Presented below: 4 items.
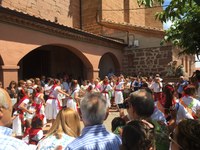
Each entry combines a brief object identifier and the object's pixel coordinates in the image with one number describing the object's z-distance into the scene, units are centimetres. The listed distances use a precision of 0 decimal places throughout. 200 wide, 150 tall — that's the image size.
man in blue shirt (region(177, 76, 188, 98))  628
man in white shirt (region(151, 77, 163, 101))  764
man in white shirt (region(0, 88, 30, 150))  113
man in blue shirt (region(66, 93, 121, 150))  148
